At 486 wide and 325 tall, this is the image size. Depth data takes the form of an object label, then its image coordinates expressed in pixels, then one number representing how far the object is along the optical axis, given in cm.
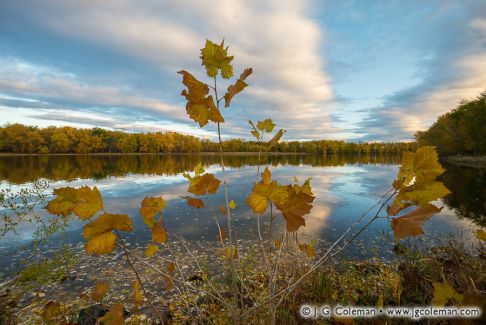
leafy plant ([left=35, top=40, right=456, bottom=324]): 125
